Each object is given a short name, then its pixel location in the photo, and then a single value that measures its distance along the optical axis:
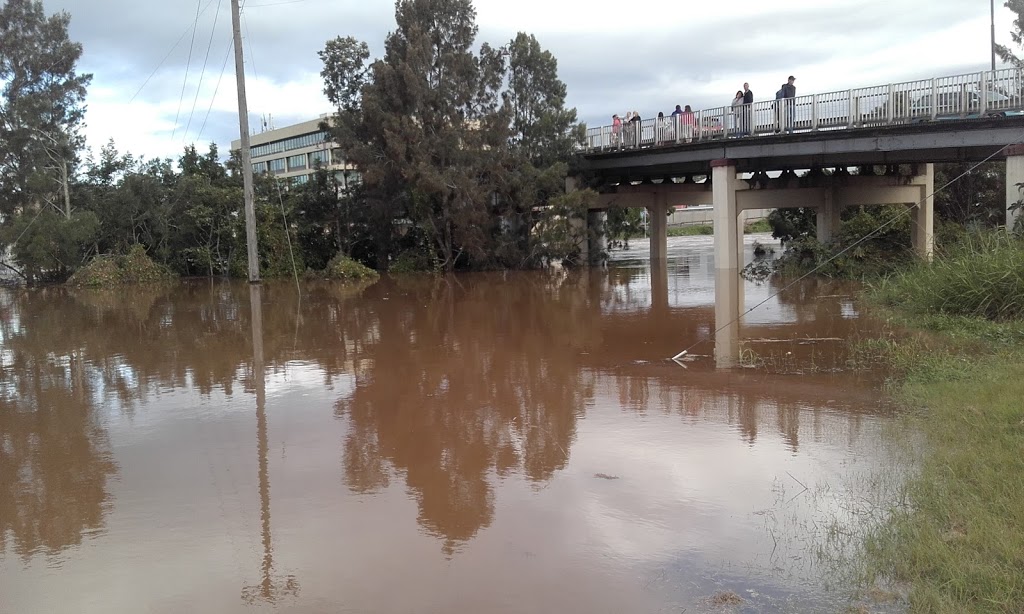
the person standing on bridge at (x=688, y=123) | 24.20
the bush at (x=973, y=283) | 11.60
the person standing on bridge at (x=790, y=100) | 21.19
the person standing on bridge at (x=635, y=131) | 27.19
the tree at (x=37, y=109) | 29.23
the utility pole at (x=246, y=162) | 26.23
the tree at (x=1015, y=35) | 29.17
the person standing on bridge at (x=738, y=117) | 22.74
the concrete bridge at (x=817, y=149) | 18.12
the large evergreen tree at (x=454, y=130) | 28.30
